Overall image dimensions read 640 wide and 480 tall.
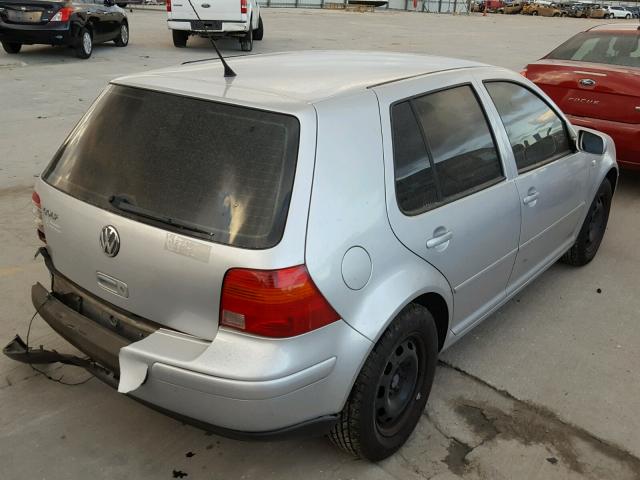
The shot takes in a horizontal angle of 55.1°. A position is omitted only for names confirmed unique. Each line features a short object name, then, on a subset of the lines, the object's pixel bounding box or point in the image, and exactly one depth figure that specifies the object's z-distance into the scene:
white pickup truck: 14.84
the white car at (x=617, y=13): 55.46
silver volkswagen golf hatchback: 2.11
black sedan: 12.27
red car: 5.66
